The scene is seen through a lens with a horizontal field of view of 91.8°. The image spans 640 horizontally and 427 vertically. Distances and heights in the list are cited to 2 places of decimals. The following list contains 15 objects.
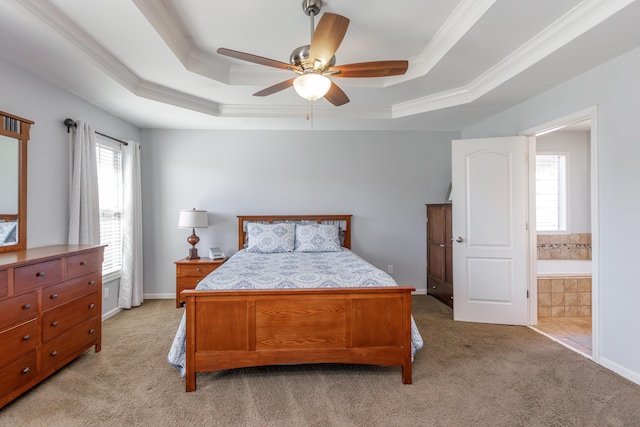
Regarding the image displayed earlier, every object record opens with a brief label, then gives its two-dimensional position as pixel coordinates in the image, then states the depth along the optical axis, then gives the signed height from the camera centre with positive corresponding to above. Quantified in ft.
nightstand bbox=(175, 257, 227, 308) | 13.05 -2.48
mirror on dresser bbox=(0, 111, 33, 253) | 7.73 +0.83
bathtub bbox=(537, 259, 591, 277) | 12.25 -2.48
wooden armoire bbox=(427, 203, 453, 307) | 13.17 -1.89
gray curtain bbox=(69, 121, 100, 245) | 9.96 +0.82
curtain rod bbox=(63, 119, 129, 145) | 9.83 +2.87
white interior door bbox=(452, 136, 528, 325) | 11.03 -0.73
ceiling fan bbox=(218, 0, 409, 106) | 6.12 +3.21
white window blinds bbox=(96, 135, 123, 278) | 11.93 +0.50
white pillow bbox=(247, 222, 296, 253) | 13.03 -1.08
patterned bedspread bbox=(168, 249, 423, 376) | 7.48 -1.72
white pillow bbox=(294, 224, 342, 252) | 13.16 -1.13
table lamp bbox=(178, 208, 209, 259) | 13.28 -0.41
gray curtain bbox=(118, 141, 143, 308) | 12.85 -0.89
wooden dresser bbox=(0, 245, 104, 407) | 6.30 -2.30
